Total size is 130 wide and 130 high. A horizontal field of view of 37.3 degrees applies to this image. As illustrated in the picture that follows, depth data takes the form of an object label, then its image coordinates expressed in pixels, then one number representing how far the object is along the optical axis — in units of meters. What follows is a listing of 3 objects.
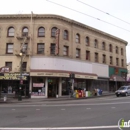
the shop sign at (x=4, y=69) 27.48
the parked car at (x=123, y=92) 29.82
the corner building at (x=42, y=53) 28.39
